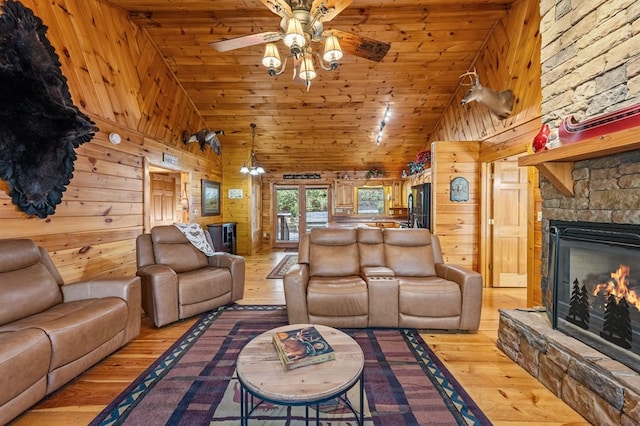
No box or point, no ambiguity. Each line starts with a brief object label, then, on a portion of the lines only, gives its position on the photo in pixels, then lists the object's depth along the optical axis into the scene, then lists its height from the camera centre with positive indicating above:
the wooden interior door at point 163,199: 5.42 +0.21
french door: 8.42 -0.06
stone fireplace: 1.60 -0.02
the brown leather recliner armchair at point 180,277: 2.78 -0.73
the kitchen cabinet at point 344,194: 8.15 +0.40
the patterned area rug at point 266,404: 1.63 -1.21
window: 8.23 +0.22
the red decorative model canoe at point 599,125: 1.46 +0.47
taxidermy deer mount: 3.57 +1.39
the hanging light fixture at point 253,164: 5.89 +1.01
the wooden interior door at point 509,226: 4.21 -0.29
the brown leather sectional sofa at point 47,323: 1.56 -0.76
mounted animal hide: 2.24 +0.80
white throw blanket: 3.60 -0.36
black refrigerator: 4.70 +0.02
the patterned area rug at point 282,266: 4.86 -1.17
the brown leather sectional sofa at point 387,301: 2.67 -0.88
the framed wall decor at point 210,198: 5.93 +0.24
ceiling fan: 1.96 +1.37
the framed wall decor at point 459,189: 4.38 +0.28
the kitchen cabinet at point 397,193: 8.02 +0.41
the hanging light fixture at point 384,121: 5.37 +1.74
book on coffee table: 1.44 -0.76
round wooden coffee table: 1.24 -0.80
